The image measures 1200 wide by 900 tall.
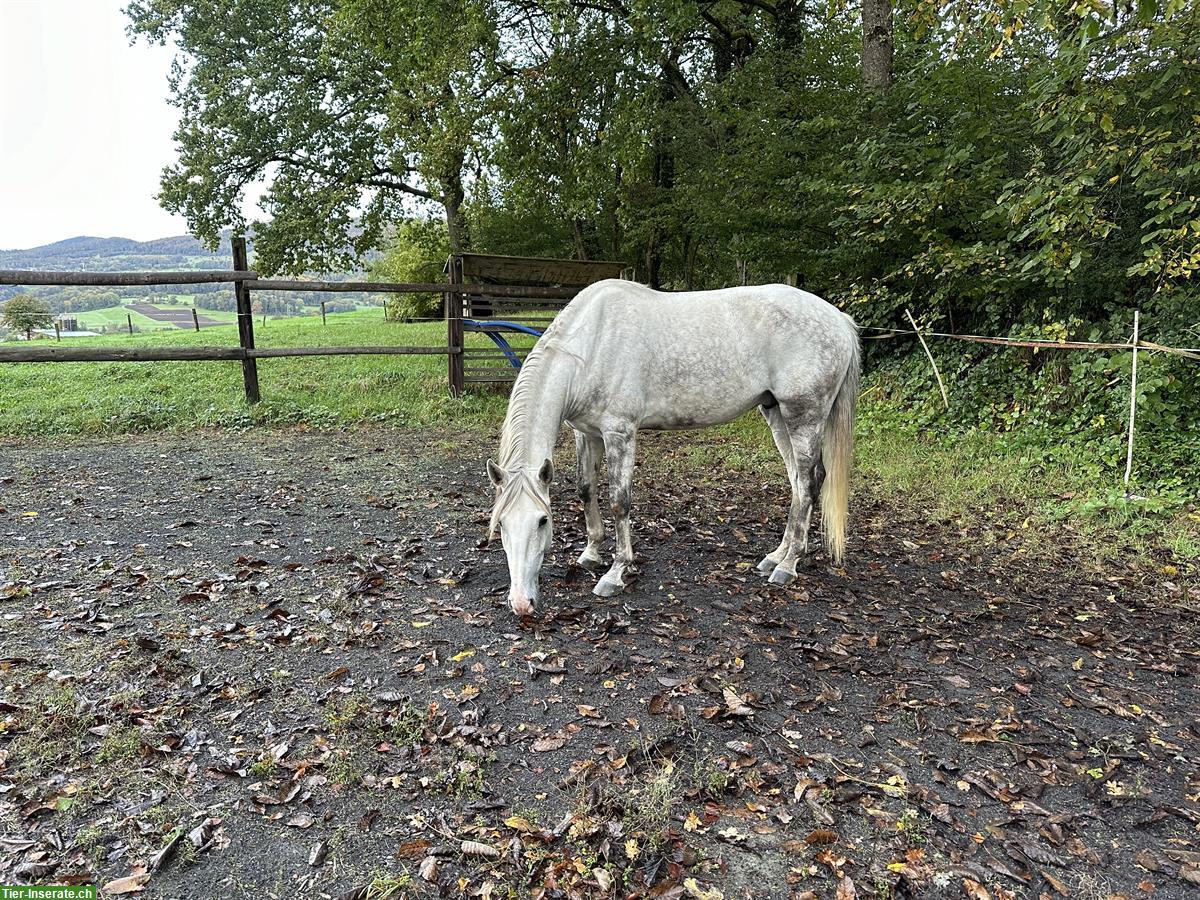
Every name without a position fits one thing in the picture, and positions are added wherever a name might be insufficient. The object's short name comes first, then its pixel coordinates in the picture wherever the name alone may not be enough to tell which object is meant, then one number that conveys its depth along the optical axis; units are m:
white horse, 3.89
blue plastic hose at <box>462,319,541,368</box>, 7.78
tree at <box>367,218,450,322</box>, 20.55
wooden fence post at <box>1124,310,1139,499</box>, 5.27
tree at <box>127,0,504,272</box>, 15.66
